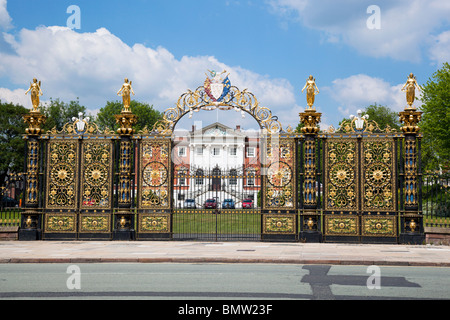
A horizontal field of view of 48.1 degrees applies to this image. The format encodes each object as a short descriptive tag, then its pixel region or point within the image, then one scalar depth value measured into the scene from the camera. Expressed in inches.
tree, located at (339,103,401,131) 2618.1
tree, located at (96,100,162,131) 2362.2
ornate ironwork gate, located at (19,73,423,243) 697.0
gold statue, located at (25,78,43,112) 748.6
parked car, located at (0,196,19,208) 774.3
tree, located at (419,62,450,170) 1496.1
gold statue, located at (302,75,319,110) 710.5
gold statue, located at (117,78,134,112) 737.6
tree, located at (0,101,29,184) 1844.2
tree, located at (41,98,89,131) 2263.8
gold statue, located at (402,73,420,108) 693.9
